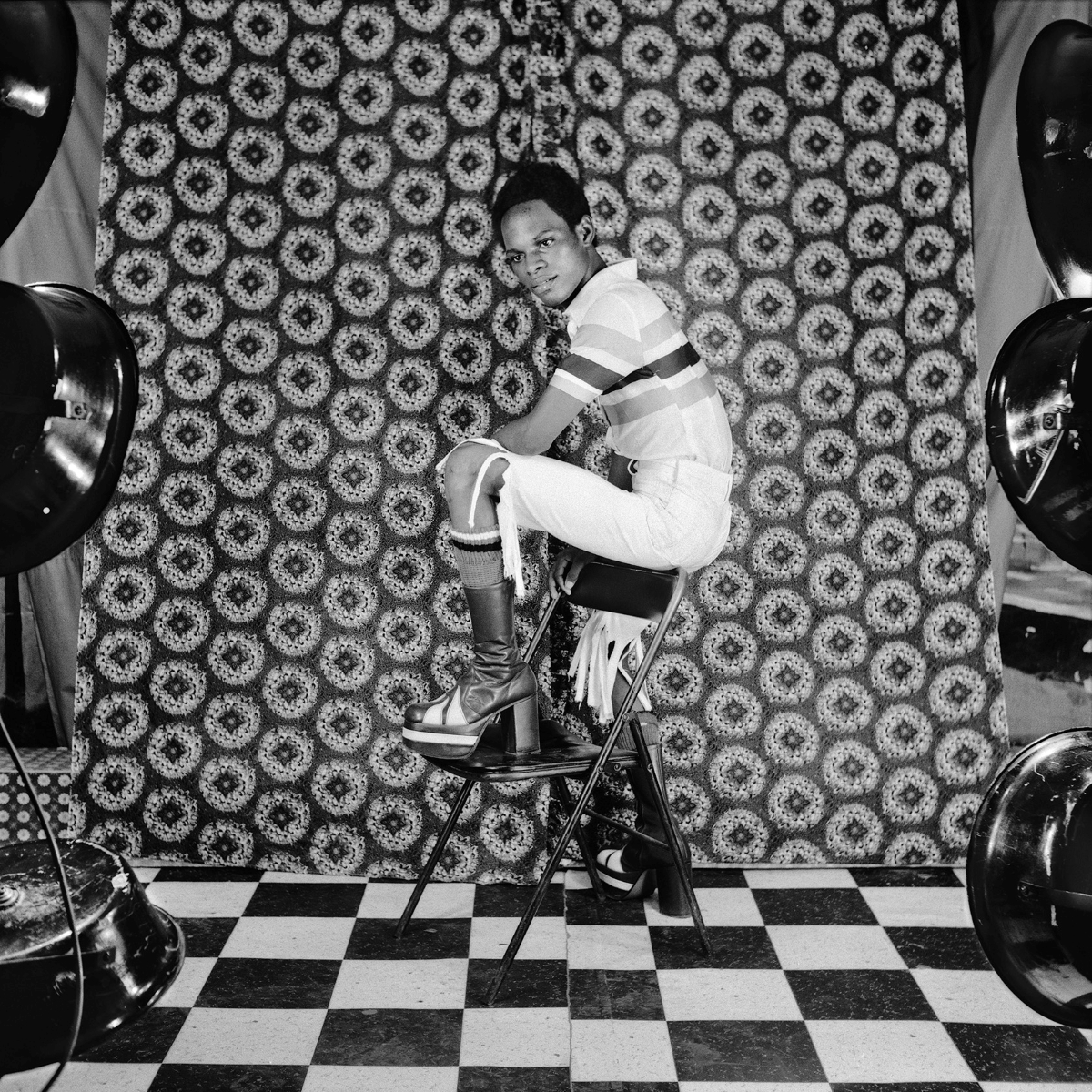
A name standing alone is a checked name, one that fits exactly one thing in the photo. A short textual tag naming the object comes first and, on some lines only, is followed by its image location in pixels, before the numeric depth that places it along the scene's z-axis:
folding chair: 2.50
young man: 2.51
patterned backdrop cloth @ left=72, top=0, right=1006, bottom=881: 3.12
